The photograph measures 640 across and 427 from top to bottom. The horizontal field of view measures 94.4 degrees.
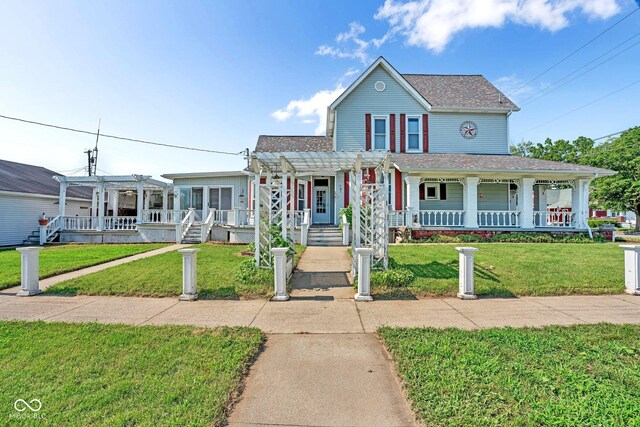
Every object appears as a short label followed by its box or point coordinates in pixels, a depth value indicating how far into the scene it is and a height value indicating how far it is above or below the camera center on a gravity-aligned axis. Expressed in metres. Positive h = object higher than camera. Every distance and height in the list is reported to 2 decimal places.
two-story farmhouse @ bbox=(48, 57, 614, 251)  14.47 +2.42
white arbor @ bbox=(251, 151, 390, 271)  7.58 +0.54
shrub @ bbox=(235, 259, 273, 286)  7.00 -1.35
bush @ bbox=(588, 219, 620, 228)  32.52 -0.09
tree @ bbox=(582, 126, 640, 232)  26.58 +4.09
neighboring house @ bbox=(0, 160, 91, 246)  16.38 +1.04
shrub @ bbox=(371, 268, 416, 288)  6.87 -1.35
